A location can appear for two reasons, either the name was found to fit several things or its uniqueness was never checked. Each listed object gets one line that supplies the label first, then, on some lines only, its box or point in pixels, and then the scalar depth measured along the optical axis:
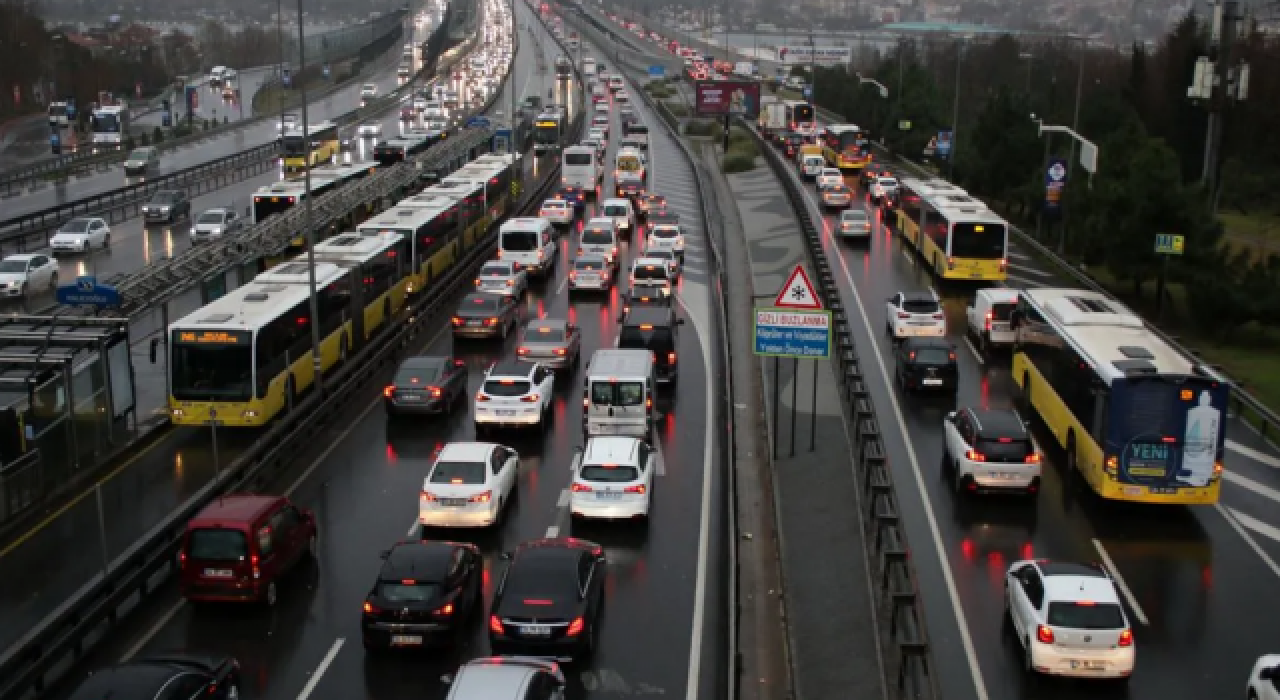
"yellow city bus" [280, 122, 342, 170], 79.62
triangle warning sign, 24.25
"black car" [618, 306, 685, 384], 31.84
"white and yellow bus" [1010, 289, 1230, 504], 22.52
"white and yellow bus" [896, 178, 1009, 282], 44.00
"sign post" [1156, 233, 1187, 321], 39.47
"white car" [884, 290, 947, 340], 35.56
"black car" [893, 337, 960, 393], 30.91
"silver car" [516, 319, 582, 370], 32.34
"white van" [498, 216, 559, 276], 45.38
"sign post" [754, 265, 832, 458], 24.28
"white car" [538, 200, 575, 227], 57.91
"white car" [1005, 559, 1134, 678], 16.50
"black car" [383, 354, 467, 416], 28.56
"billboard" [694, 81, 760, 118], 93.38
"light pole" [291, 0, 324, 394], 28.92
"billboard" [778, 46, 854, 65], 181.38
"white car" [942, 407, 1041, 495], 23.80
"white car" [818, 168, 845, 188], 64.75
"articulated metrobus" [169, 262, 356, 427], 26.98
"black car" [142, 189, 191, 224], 59.56
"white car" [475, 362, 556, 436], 27.55
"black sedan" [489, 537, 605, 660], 16.59
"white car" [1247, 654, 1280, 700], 15.48
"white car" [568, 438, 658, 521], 22.03
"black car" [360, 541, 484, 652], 16.92
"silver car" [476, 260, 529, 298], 39.88
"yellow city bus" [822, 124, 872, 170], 79.81
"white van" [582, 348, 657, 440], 26.47
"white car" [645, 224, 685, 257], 48.31
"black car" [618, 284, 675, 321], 36.75
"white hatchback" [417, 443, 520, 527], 21.78
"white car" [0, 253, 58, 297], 42.34
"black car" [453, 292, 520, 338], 35.94
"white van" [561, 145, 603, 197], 69.25
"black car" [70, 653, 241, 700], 13.84
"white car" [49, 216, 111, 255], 50.94
